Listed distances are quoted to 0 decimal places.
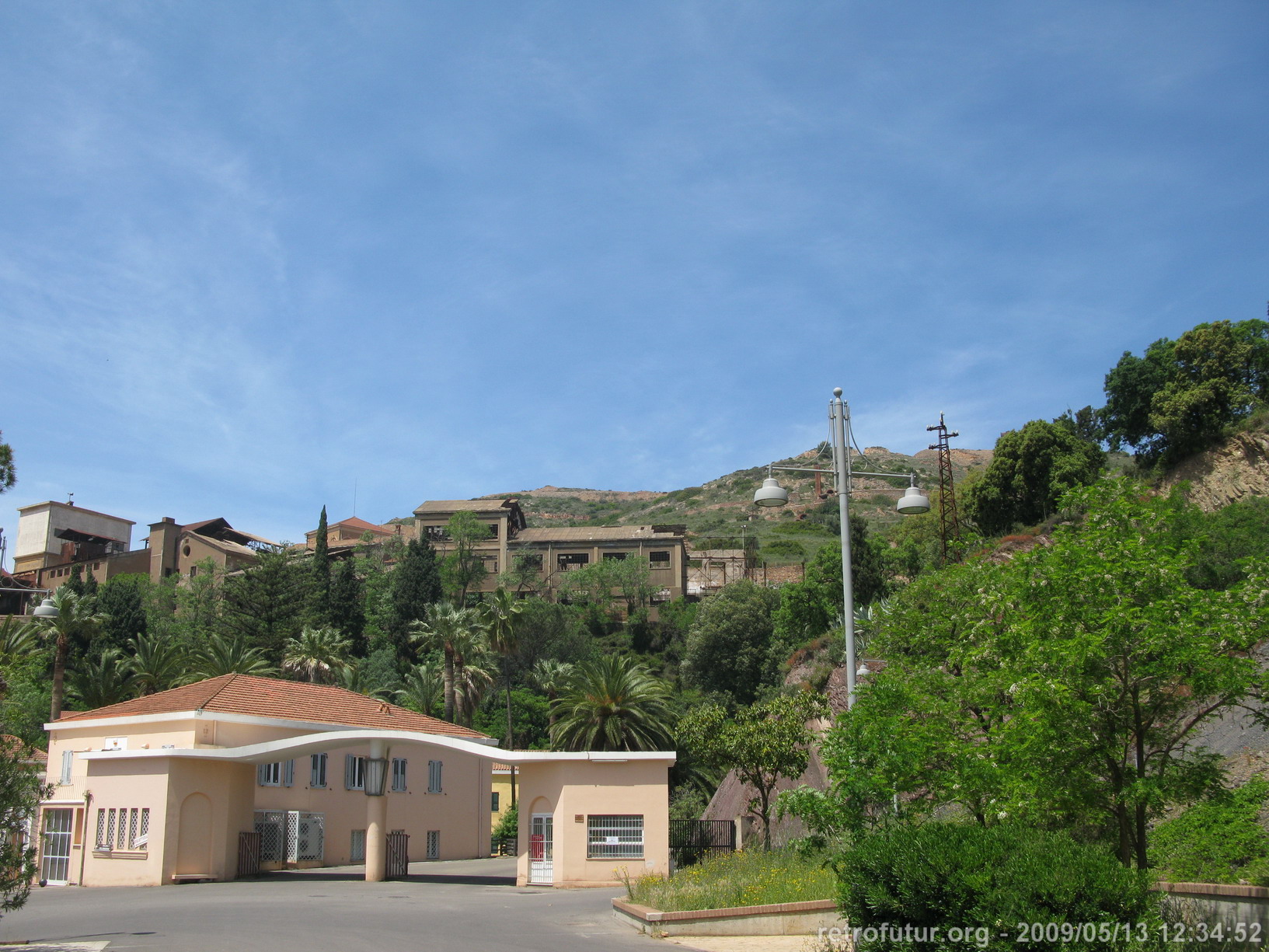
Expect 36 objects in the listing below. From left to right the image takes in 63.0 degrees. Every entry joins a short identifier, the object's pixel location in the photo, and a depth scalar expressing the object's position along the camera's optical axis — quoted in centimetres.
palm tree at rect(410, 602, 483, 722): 5566
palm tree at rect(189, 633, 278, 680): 5481
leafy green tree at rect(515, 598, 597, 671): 8044
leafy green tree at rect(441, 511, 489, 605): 9638
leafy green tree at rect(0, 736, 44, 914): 1312
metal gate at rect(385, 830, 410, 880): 3034
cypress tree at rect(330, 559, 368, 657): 8312
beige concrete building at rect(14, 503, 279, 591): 11006
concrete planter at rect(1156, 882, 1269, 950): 1054
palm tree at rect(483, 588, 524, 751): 5944
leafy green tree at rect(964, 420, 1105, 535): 5000
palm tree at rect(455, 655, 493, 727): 5853
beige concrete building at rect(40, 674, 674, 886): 2744
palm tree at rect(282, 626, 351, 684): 5819
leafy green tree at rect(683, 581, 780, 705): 6869
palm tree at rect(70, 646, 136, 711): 5512
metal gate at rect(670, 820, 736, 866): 3005
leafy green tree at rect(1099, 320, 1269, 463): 4497
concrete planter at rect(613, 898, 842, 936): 1656
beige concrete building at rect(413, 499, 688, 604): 10112
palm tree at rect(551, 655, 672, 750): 4531
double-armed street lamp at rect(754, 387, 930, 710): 1570
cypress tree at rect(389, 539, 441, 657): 8319
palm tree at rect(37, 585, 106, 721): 5222
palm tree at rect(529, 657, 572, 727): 6575
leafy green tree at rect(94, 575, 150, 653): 7825
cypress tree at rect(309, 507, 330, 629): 7896
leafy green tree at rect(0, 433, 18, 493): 1972
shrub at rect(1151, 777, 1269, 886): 1273
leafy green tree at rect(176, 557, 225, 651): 7844
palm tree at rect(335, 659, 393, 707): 5959
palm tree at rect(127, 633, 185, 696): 5588
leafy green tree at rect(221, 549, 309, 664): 7188
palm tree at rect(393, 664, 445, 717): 6066
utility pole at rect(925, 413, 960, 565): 4047
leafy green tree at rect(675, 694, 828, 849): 2814
